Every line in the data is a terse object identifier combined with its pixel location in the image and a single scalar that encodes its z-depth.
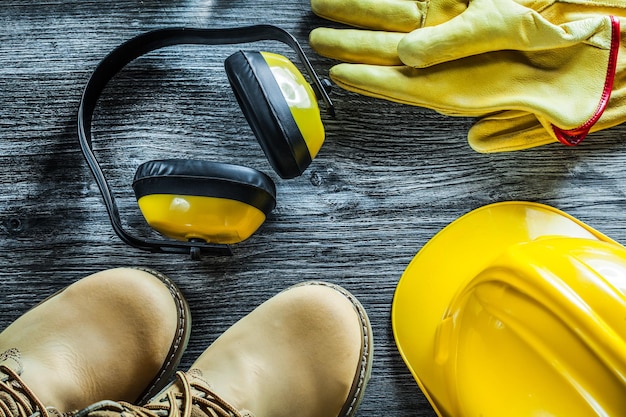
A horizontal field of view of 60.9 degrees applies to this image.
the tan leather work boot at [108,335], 0.69
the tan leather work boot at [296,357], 0.69
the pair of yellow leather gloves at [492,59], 0.68
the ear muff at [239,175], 0.63
